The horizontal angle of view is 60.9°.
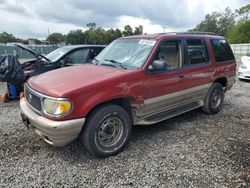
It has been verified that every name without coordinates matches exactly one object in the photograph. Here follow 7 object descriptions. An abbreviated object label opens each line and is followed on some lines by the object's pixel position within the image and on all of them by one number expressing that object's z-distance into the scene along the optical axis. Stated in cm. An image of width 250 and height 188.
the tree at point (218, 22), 9138
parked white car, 926
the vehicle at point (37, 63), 577
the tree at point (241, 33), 5169
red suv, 284
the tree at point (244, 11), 6090
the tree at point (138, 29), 7875
